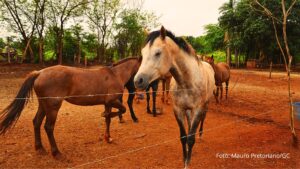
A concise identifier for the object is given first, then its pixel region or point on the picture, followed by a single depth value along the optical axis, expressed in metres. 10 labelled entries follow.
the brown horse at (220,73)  9.10
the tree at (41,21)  19.92
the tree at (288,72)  4.54
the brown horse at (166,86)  8.80
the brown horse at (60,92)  3.91
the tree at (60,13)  21.42
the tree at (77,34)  24.12
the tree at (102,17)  24.53
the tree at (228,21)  27.74
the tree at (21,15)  20.34
